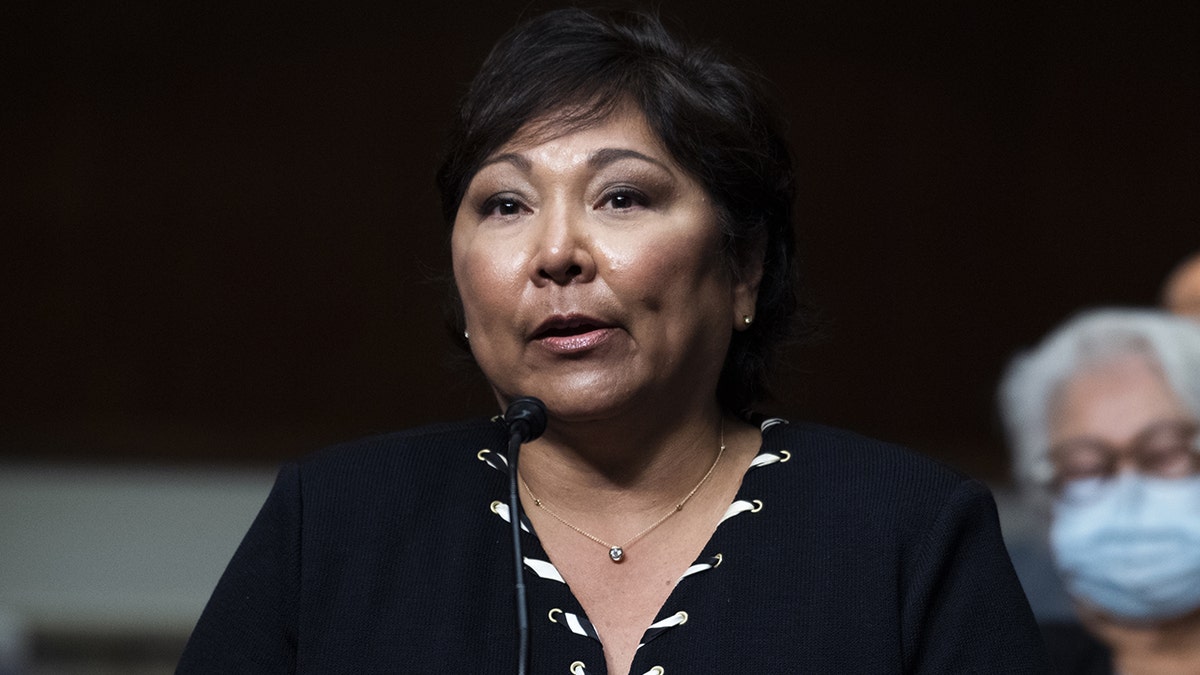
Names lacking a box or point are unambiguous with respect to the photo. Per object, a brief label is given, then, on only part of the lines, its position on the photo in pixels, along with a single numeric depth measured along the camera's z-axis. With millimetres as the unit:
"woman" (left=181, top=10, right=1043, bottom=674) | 3595
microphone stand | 3506
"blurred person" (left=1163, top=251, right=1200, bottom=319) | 4543
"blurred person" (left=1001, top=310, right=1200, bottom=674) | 4115
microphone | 3543
